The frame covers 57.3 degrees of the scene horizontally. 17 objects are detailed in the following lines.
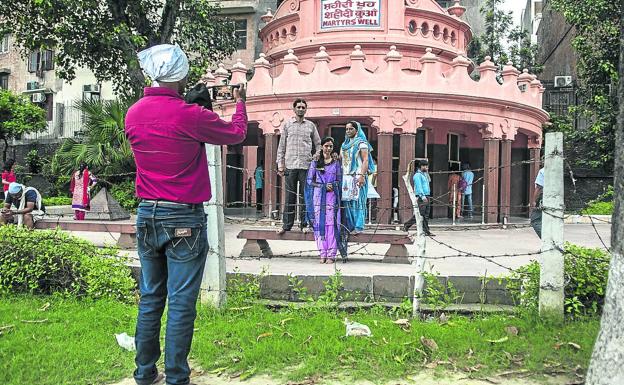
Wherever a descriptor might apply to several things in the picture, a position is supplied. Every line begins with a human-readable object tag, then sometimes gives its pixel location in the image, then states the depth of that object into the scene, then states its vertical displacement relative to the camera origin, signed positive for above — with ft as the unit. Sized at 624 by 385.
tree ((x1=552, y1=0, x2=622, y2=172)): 57.77 +12.99
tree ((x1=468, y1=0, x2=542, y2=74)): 82.64 +21.19
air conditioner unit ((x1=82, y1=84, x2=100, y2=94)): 96.51 +15.77
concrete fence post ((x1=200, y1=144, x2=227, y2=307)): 16.76 -2.06
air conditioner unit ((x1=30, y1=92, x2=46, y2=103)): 100.68 +14.59
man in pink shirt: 11.18 -0.31
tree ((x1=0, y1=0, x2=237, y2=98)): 44.11 +12.59
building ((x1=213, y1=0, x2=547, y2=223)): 44.45 +7.31
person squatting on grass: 29.68 -1.38
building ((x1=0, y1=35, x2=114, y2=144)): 97.71 +16.48
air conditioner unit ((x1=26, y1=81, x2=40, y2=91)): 103.14 +17.11
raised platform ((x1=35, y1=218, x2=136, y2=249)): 27.55 -2.33
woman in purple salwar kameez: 24.22 -0.85
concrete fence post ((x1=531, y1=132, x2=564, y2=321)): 15.19 -1.32
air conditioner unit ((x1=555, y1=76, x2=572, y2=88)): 77.05 +14.40
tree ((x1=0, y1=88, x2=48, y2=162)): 82.12 +9.25
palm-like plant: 55.31 +3.58
